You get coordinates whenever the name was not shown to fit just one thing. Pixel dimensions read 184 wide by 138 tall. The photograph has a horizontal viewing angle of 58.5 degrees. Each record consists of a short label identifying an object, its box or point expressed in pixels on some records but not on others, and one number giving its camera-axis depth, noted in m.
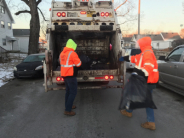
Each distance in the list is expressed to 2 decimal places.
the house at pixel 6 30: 26.98
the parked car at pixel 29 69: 8.59
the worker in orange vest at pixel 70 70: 3.73
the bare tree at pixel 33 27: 14.64
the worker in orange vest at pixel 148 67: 3.09
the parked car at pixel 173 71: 4.96
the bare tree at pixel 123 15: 19.43
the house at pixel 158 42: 49.07
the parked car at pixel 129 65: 10.04
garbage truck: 4.46
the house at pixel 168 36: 48.34
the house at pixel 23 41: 39.19
